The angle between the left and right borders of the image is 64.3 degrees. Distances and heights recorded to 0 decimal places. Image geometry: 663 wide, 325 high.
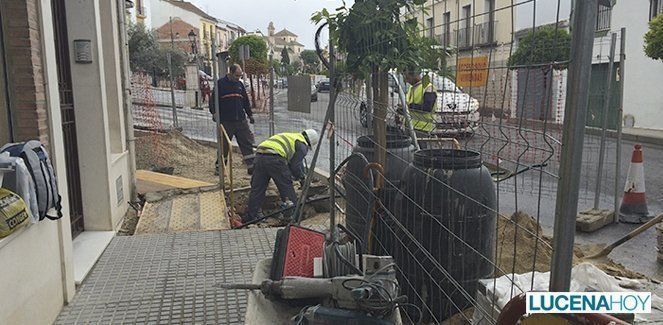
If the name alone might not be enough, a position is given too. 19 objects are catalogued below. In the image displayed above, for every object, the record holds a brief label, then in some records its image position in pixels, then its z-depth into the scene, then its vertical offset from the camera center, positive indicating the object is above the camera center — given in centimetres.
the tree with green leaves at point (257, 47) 3853 +271
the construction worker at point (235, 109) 898 -44
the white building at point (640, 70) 1681 +37
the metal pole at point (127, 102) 680 -24
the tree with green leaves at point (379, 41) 338 +28
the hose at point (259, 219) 612 -158
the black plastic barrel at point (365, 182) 391 -77
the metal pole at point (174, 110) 1335 -70
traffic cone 630 -137
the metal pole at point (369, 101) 381 -14
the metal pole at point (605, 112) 598 -35
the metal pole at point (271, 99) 905 -28
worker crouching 621 -99
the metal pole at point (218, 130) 737 -69
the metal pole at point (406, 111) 387 -22
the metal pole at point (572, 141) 151 -17
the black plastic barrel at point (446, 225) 324 -89
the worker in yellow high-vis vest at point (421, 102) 332 -14
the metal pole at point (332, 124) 405 -33
